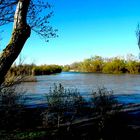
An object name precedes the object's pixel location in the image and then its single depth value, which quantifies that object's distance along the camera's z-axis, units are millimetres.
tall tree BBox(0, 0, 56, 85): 2658
